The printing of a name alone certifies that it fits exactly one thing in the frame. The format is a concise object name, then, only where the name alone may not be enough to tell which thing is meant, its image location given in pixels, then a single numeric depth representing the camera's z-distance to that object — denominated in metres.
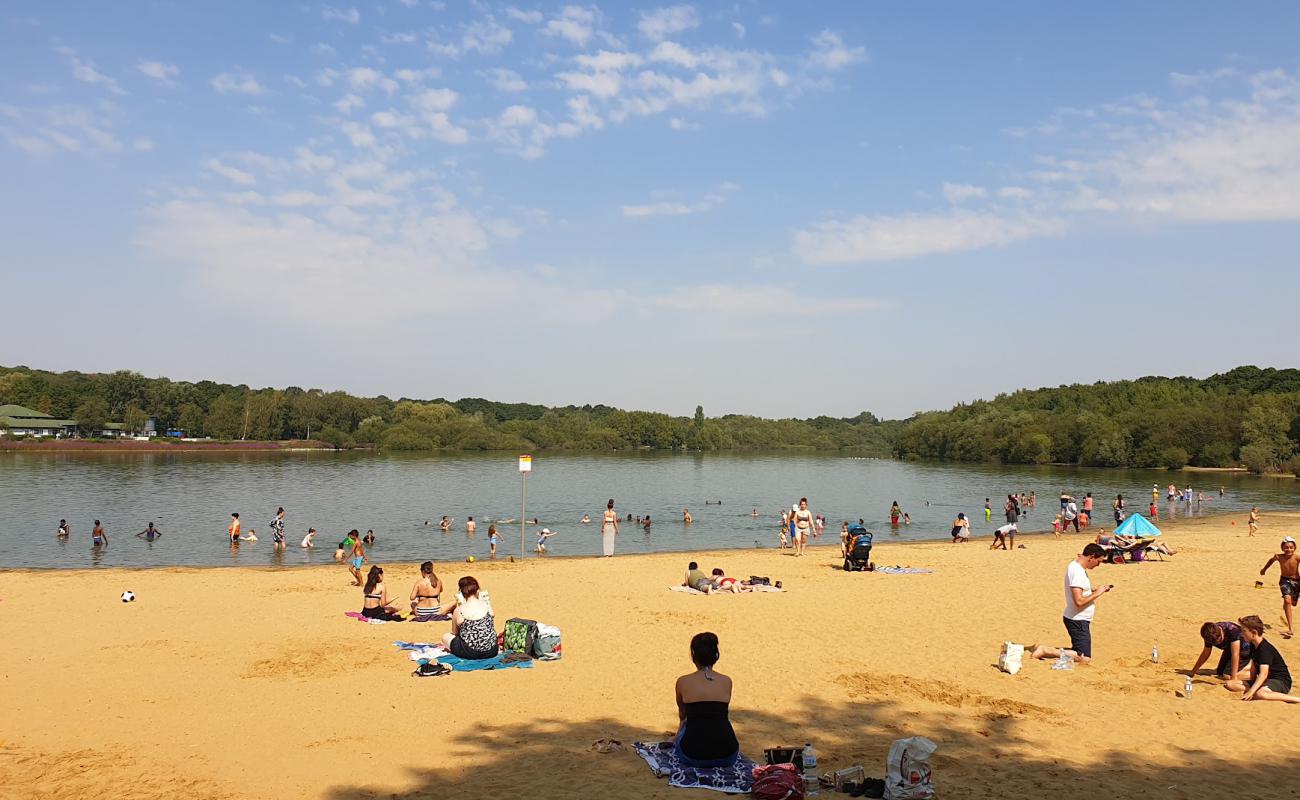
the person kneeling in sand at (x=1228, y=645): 10.37
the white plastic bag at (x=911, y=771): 6.90
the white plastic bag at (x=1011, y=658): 11.30
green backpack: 11.95
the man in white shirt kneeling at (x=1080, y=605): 11.70
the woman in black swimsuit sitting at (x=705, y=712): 7.45
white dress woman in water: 26.13
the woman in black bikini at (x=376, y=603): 14.86
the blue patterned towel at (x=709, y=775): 7.27
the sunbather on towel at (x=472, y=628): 11.67
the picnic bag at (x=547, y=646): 11.94
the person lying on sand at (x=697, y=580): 17.89
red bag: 6.87
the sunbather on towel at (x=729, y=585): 18.16
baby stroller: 21.52
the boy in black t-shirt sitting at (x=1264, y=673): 9.87
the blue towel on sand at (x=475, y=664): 11.41
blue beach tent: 21.89
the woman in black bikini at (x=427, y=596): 14.95
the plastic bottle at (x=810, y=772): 7.18
